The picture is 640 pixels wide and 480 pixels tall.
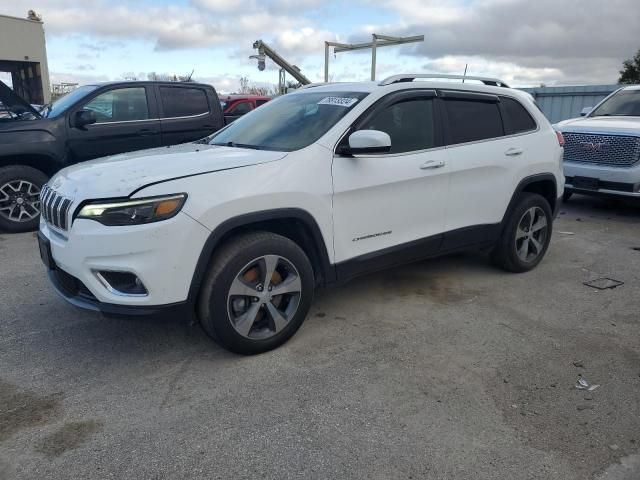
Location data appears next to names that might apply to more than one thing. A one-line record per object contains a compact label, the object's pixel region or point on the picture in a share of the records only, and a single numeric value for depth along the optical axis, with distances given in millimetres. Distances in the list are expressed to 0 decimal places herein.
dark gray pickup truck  6348
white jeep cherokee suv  2934
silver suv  7367
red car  11888
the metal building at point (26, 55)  25547
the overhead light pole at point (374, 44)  22922
